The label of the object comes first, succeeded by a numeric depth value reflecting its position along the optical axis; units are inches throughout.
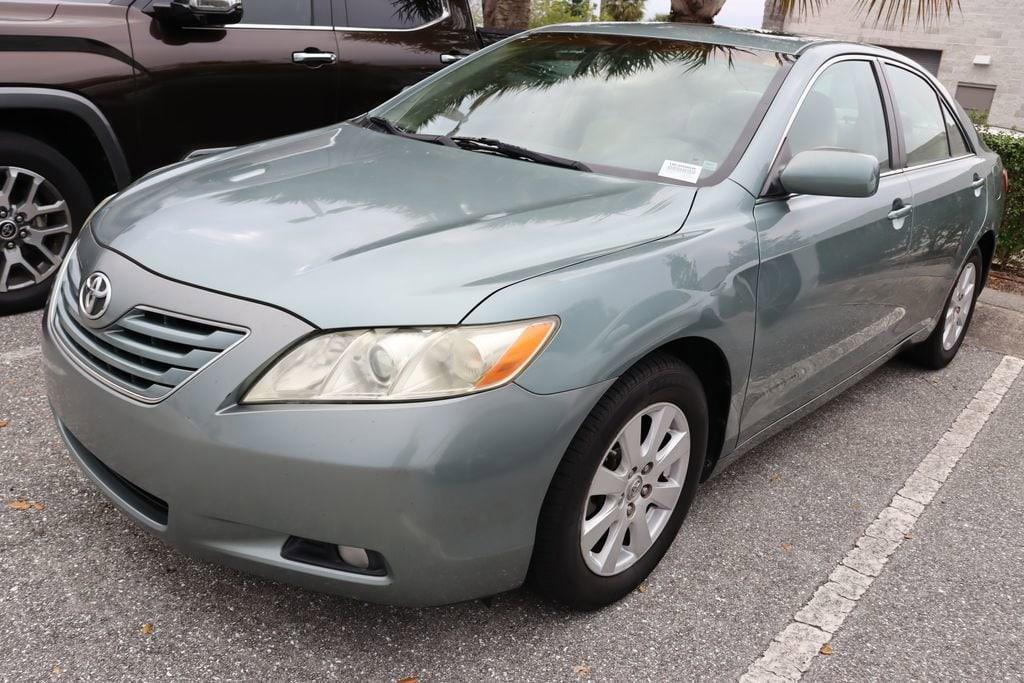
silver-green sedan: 80.5
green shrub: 285.3
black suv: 161.9
